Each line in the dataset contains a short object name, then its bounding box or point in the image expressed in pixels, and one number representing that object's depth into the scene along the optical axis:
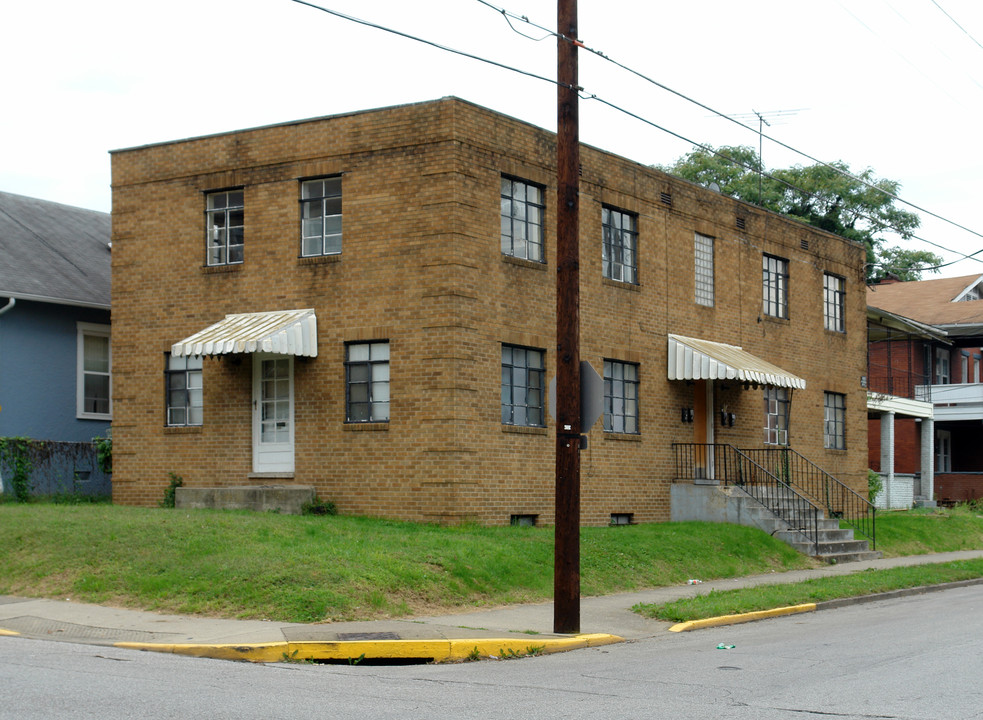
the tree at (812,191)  53.72
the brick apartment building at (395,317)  19.34
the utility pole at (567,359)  12.66
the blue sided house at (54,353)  24.52
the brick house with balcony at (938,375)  42.62
